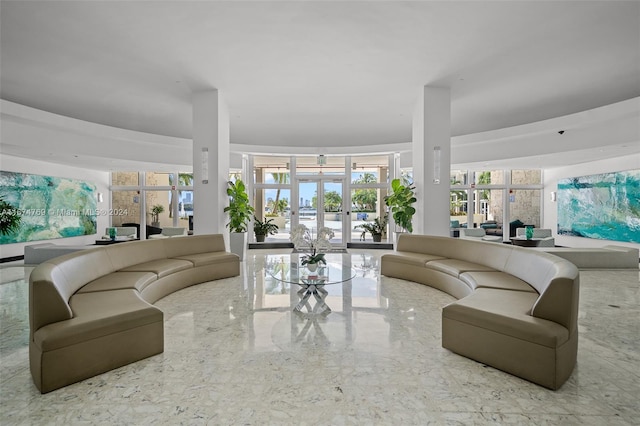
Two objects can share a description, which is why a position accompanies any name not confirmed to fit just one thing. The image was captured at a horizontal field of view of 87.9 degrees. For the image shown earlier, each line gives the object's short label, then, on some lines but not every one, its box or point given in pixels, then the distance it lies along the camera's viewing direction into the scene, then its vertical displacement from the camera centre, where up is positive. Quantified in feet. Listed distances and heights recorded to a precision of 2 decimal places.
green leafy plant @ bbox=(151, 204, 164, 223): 42.22 +0.05
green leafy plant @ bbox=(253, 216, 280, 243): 38.63 -2.18
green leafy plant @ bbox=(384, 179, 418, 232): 23.00 +0.38
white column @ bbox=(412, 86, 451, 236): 21.83 +2.52
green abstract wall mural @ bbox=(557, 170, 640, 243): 28.76 +0.37
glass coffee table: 13.84 -2.93
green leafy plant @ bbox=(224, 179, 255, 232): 24.09 +0.24
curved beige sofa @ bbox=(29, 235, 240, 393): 8.07 -2.93
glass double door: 38.81 +0.62
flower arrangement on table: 14.98 -1.45
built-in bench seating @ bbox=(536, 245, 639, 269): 22.24 -3.22
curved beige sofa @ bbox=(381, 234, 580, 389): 8.16 -2.93
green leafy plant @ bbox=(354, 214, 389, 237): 38.27 -1.83
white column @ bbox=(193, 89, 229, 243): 22.52 +2.68
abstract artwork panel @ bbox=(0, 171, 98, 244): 29.50 +0.29
